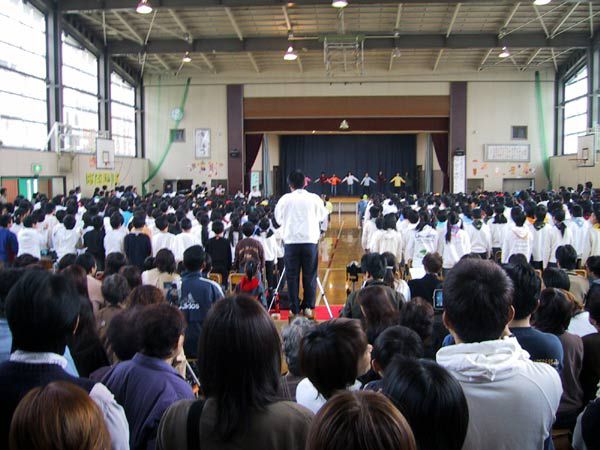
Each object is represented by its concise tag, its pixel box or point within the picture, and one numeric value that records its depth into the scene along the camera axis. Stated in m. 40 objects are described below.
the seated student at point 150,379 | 2.26
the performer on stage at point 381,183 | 28.48
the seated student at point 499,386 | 1.73
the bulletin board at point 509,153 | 21.80
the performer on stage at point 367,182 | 27.34
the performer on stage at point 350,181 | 27.08
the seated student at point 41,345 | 1.77
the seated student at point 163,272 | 4.77
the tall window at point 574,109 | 19.68
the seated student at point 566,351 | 2.75
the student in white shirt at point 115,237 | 7.14
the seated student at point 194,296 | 4.04
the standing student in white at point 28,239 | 7.09
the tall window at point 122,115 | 20.28
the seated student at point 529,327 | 2.18
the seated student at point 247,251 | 6.53
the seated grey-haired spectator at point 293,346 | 2.69
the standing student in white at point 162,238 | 7.14
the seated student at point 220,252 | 7.06
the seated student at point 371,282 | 3.71
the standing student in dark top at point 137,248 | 6.92
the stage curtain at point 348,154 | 29.12
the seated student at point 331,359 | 2.02
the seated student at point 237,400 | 1.53
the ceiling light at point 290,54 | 16.19
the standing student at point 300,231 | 5.52
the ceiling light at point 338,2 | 12.38
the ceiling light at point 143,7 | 12.06
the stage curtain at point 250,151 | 22.73
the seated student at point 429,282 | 4.84
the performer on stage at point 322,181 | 27.40
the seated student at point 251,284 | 5.40
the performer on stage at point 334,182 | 27.03
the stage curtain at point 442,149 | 22.30
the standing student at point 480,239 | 8.12
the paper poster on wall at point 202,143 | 22.34
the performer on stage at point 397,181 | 27.03
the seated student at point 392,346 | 2.39
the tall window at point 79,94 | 16.58
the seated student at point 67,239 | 7.42
